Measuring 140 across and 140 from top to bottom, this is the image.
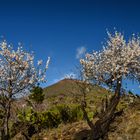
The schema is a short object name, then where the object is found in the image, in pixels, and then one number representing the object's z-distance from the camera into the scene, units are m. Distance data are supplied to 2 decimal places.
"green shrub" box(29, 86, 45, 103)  26.38
